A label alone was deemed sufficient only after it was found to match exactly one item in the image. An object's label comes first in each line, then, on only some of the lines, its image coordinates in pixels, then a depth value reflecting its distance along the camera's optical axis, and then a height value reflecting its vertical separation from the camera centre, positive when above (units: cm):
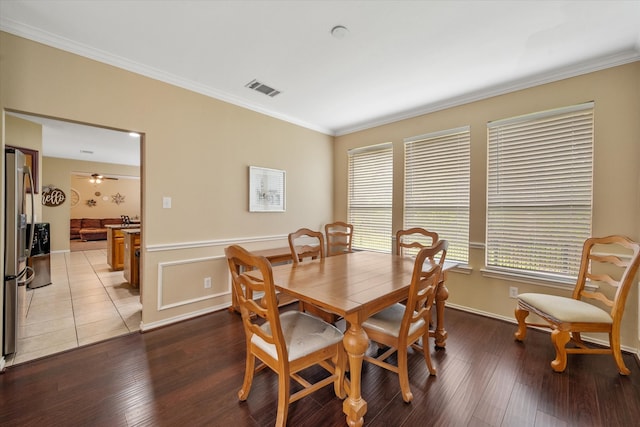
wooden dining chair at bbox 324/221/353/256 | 341 -44
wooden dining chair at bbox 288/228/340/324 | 235 -46
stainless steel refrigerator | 206 -31
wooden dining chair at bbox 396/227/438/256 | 284 -38
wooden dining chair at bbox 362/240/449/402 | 159 -77
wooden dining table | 147 -51
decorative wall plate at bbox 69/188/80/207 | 902 +36
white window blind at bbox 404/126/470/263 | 328 +34
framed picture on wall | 352 +28
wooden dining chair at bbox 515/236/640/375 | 200 -76
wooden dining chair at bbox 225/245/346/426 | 137 -79
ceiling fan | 915 +101
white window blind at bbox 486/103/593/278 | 255 +23
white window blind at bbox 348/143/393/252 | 405 +24
